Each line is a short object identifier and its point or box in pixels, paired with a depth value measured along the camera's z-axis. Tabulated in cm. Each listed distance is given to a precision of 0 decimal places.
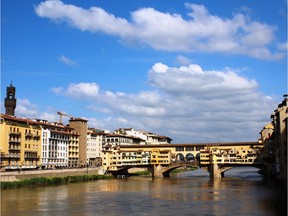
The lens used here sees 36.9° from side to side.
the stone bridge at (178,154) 9100
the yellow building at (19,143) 7262
